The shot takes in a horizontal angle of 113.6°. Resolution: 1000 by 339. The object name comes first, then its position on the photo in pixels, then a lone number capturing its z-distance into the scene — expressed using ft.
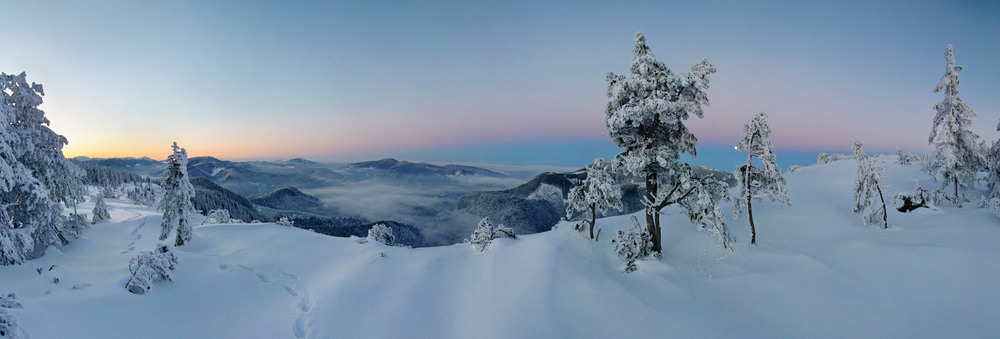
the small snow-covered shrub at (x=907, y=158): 109.60
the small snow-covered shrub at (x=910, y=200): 55.77
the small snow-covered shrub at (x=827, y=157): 156.80
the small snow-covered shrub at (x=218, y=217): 100.08
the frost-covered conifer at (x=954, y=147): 59.88
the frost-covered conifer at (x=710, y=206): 45.78
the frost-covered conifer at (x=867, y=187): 51.90
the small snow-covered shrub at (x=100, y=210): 93.09
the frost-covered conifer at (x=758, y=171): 51.11
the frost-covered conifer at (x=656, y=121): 45.11
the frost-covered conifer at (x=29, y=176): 45.78
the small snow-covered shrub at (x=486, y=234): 65.92
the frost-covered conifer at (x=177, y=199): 60.82
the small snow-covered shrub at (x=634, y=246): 48.70
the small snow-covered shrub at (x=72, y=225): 64.93
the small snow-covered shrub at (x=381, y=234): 75.63
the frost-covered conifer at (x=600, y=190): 57.11
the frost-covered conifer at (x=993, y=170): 55.26
